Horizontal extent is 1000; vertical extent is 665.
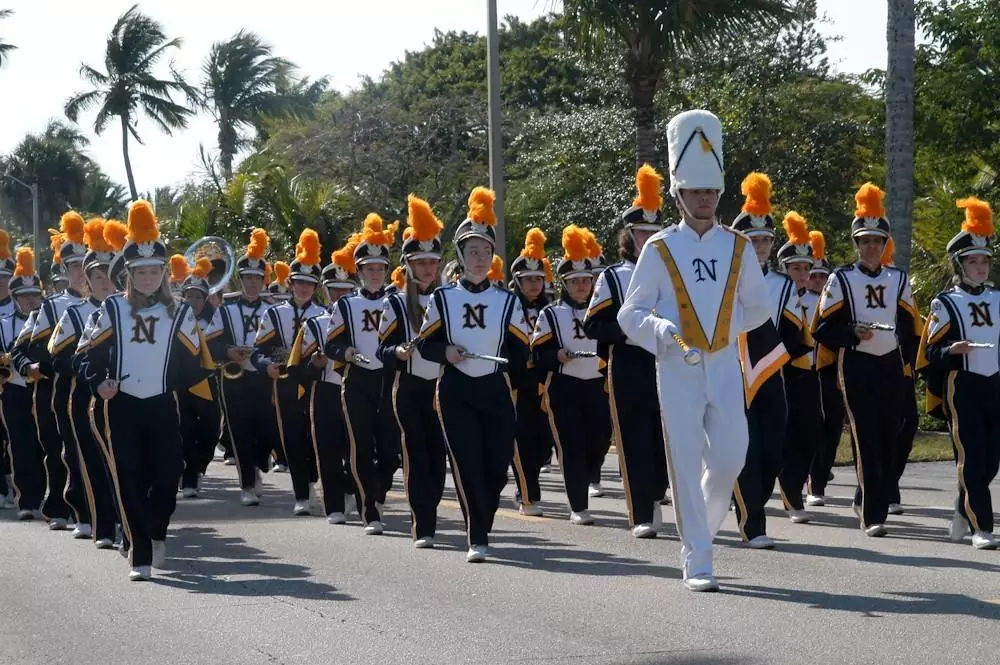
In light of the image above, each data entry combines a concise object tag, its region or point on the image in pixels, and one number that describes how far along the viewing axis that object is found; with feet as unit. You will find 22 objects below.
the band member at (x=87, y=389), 38.40
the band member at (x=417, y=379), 38.17
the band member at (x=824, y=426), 46.11
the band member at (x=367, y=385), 41.65
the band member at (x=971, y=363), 35.78
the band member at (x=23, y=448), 47.88
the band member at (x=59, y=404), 42.27
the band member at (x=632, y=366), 37.27
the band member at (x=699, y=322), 30.04
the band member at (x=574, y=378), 43.39
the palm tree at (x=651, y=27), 73.36
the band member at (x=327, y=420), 43.93
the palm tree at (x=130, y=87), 191.72
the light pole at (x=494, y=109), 76.59
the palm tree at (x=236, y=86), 188.03
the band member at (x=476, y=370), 35.88
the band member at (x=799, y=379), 39.91
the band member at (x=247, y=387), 51.52
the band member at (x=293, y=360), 47.80
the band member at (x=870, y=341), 38.01
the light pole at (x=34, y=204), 231.69
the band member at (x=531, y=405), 46.70
